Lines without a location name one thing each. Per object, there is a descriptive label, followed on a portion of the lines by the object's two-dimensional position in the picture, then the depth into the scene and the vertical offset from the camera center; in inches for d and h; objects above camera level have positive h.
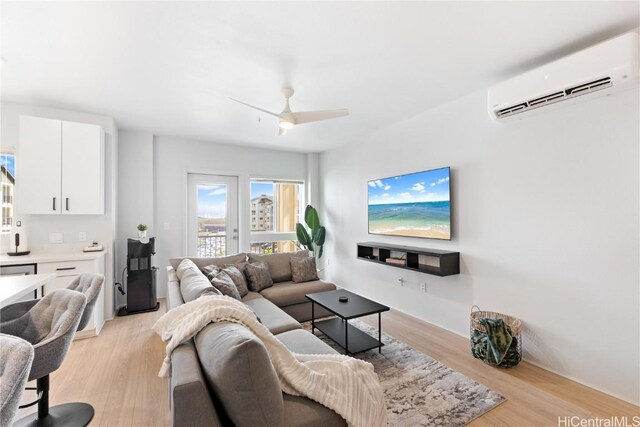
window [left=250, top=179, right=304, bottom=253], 213.9 +2.3
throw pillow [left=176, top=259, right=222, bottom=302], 78.2 -20.0
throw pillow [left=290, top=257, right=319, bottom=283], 150.6 -28.2
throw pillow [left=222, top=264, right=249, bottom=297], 129.3 -27.6
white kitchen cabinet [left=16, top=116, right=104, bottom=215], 122.0 +22.9
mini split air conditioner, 73.5 +38.0
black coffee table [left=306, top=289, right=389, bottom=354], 102.3 -42.8
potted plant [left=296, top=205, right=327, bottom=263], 211.0 -11.6
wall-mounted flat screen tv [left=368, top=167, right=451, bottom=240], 127.6 +5.1
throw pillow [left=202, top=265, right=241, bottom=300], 110.6 -25.2
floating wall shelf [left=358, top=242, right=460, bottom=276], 119.6 -20.3
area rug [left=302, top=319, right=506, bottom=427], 73.8 -51.2
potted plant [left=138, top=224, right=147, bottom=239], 155.5 -6.9
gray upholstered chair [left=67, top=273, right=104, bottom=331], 71.5 -18.1
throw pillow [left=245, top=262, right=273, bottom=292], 137.6 -28.9
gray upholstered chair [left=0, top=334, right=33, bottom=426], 34.1 -19.1
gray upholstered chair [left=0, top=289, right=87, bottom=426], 59.2 -25.2
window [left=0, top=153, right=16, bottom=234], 125.6 +14.8
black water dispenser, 148.5 -30.5
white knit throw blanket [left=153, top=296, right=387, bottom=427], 51.3 -30.0
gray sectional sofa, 41.7 -25.2
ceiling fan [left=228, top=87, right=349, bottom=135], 103.5 +36.4
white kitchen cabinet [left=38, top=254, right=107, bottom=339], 116.8 -22.1
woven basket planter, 96.5 -42.6
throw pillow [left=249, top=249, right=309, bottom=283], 150.3 -25.2
